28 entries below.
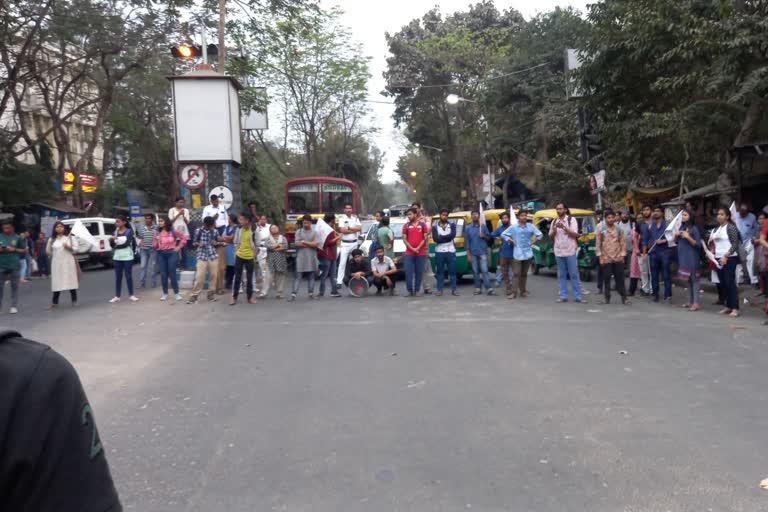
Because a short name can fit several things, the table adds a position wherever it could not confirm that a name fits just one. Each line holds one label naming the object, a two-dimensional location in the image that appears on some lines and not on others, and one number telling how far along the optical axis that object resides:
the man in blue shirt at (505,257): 13.98
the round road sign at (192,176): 15.57
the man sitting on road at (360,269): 14.33
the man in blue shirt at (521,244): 13.56
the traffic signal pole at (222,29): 18.32
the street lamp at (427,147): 45.63
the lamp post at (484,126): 37.47
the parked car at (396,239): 16.77
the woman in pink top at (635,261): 13.95
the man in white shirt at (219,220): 14.30
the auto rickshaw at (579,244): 16.84
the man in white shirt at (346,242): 15.80
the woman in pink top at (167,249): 13.25
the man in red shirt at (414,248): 14.05
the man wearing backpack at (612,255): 12.62
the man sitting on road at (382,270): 14.55
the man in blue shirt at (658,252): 12.87
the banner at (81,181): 31.67
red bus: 24.27
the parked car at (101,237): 26.81
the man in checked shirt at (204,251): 13.27
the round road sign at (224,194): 15.10
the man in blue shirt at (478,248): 14.28
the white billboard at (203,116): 15.52
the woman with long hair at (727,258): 10.92
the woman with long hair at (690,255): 11.69
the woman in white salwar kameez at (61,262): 13.21
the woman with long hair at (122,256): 13.63
